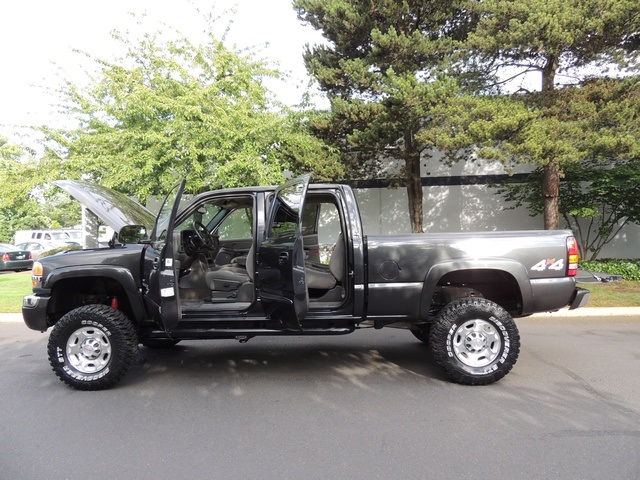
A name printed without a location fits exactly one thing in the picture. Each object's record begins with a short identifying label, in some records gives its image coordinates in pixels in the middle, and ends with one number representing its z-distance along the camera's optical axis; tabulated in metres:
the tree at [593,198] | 11.68
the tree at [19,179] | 11.99
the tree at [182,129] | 10.20
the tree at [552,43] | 8.89
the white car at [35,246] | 18.70
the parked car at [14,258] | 16.45
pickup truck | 4.22
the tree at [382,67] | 10.22
